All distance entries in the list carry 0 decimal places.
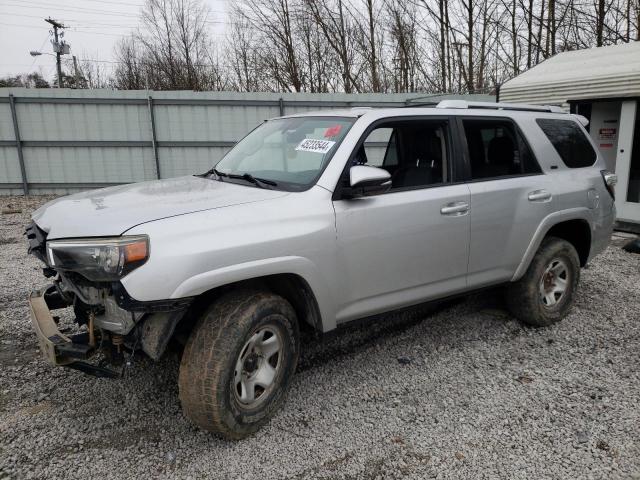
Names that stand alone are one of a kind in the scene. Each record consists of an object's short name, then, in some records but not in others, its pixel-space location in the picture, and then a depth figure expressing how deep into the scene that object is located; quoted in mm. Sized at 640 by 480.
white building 8656
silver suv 2578
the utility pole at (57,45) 32672
